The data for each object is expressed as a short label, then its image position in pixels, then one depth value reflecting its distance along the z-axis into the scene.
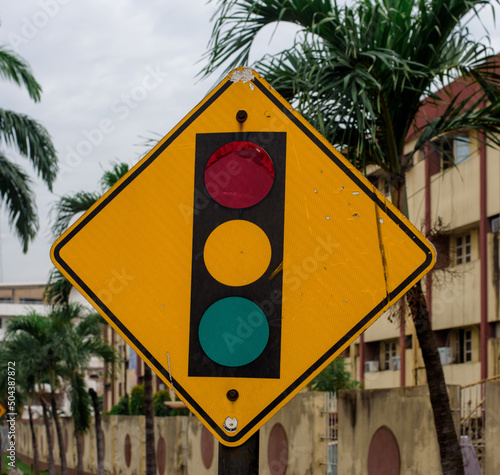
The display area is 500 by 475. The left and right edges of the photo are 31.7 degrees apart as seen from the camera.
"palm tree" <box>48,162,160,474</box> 18.83
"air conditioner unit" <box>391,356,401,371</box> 31.86
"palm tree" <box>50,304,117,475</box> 32.09
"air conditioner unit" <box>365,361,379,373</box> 33.59
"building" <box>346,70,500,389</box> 26.06
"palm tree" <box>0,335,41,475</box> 33.19
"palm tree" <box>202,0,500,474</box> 8.30
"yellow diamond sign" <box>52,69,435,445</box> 2.49
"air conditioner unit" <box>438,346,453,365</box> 28.59
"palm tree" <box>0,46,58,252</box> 16.95
